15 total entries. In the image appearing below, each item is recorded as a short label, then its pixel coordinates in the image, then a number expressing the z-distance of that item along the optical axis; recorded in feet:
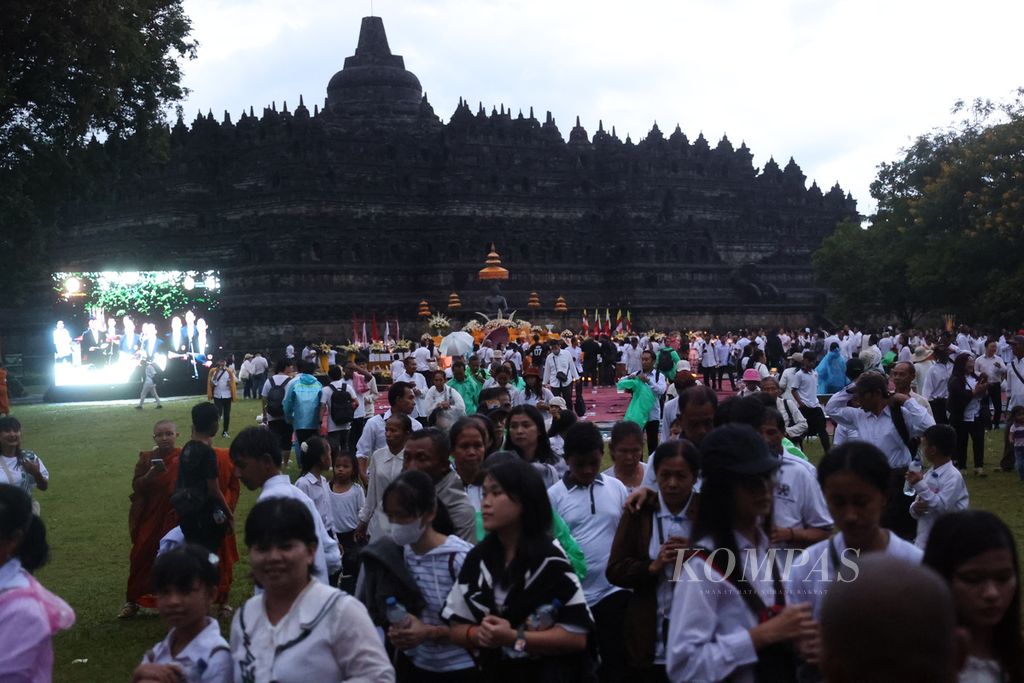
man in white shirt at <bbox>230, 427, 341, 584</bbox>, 18.92
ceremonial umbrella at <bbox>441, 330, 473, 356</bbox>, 95.81
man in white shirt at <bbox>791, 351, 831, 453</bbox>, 45.44
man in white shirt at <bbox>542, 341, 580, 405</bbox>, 57.82
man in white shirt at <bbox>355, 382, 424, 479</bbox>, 29.99
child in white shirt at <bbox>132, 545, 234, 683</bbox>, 12.49
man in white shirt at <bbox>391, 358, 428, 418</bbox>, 43.06
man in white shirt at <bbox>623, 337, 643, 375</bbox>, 87.29
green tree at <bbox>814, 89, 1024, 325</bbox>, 108.17
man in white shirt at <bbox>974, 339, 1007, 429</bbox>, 52.85
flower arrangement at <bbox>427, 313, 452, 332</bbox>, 122.93
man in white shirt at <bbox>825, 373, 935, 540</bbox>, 25.08
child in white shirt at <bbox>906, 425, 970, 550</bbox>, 21.89
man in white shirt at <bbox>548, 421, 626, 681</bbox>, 17.16
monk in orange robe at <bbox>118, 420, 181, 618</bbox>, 26.58
